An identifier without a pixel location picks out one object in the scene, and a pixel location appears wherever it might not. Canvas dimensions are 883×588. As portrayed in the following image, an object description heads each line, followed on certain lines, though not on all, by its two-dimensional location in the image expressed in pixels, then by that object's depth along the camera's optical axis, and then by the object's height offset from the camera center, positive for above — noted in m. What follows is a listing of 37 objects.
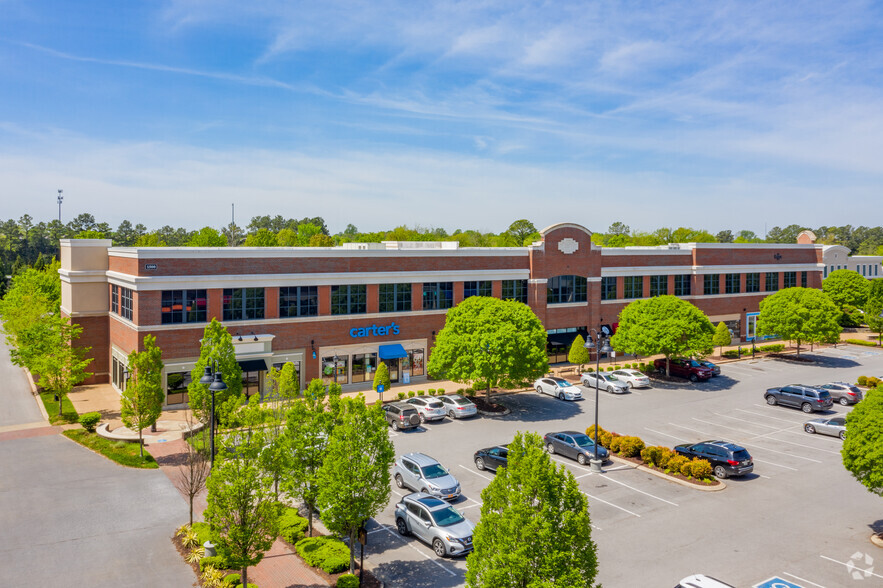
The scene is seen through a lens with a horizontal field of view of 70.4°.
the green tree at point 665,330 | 49.59 -5.42
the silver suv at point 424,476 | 27.01 -9.64
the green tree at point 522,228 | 158.12 +8.36
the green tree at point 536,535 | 14.10 -6.27
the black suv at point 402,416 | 38.28 -9.66
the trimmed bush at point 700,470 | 30.06 -9.93
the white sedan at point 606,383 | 49.09 -9.66
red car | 52.84 -9.06
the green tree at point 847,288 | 76.82 -2.86
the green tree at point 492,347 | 40.72 -5.73
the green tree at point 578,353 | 53.59 -7.88
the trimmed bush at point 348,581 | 19.45 -10.05
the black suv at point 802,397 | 42.12 -9.19
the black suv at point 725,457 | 30.36 -9.60
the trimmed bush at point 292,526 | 23.36 -10.18
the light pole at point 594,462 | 31.62 -10.14
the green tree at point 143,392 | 31.91 -6.99
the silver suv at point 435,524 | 22.17 -9.75
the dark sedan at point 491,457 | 30.39 -9.68
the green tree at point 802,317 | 58.28 -4.98
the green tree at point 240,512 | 18.02 -7.44
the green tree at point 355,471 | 19.27 -6.62
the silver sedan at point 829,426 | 37.25 -9.73
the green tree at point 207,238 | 105.66 +3.31
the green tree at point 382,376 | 43.34 -8.10
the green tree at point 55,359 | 40.38 -6.78
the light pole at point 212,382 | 21.53 -4.35
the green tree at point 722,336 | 62.22 -7.21
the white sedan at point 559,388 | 46.94 -9.67
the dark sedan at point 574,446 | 32.47 -9.78
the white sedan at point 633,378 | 50.91 -9.47
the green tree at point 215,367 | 31.09 -5.61
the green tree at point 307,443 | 21.34 -6.33
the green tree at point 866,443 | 22.55 -6.56
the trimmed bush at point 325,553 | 21.06 -10.26
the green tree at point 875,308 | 69.62 -5.03
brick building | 41.53 -2.73
